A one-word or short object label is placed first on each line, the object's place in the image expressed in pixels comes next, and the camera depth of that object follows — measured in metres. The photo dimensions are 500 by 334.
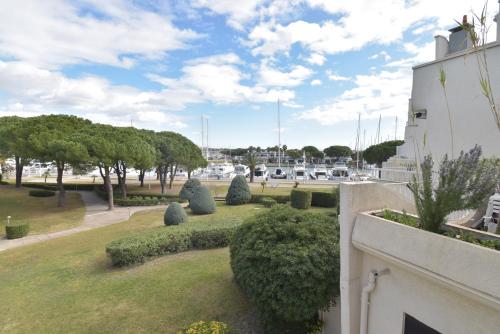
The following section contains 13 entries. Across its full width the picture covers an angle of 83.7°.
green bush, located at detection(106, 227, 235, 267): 10.19
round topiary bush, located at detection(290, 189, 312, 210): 20.67
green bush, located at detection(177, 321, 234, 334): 5.62
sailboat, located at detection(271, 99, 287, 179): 43.22
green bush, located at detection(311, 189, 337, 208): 21.84
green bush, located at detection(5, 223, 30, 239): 14.56
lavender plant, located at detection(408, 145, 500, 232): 3.40
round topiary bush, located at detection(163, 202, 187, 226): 14.67
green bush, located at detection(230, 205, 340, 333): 5.70
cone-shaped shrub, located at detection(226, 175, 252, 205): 22.42
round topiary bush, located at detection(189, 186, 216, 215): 18.98
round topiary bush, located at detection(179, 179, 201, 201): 21.64
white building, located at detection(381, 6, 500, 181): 8.26
